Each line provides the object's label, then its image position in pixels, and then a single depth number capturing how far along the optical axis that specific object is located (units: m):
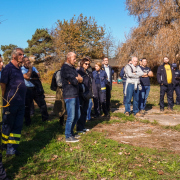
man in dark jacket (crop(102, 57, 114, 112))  8.91
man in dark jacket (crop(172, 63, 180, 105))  11.48
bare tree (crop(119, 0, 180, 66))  21.06
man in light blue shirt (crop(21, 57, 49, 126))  7.03
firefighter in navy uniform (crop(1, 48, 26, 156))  4.41
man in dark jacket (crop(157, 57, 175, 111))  9.49
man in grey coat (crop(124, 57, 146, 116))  8.20
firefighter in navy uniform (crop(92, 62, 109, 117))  8.33
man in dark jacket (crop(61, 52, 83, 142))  5.27
